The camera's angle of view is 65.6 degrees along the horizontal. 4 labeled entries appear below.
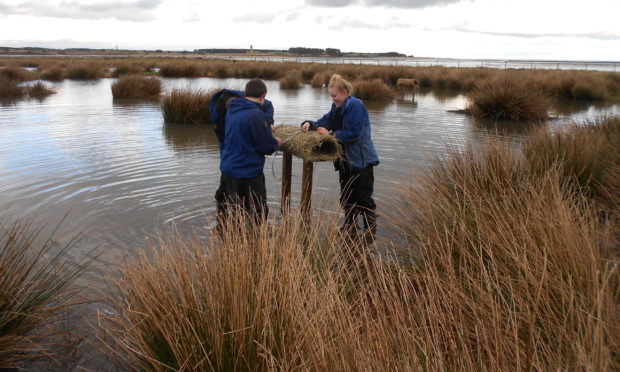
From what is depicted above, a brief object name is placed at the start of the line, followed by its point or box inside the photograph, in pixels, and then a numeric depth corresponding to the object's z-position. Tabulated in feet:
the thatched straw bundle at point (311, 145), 17.04
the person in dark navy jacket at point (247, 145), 16.80
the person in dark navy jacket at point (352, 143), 18.22
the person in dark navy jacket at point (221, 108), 18.97
